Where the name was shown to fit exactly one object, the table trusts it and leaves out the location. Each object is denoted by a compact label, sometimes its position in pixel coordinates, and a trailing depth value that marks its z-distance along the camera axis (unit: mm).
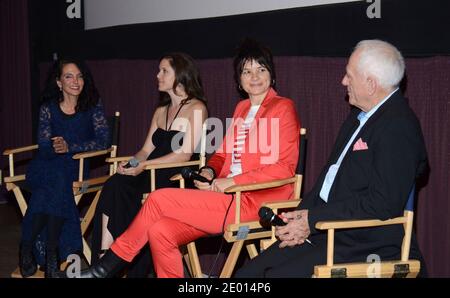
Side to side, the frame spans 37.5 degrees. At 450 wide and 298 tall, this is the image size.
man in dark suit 2502
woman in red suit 3096
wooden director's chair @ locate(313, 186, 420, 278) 2500
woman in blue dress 4020
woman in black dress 3785
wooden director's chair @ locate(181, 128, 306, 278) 3025
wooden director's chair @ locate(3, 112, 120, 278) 4113
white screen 3900
